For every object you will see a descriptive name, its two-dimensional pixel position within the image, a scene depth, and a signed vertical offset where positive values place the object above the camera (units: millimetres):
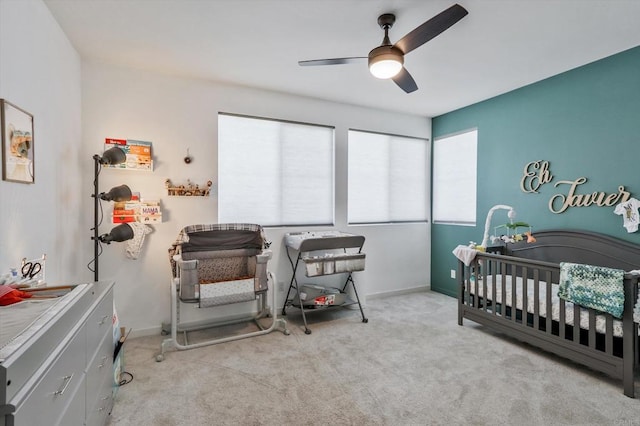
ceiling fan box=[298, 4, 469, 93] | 1734 +1081
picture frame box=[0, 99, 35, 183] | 1555 +354
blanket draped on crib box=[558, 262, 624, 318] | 2088 -552
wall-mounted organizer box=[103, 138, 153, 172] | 2893 +540
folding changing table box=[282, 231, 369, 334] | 3209 -576
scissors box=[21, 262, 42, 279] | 1695 -346
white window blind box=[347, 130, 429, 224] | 4176 +455
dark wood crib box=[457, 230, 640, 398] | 2131 -798
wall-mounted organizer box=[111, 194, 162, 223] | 2906 -21
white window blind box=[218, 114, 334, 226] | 3426 +449
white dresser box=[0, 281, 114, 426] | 798 -497
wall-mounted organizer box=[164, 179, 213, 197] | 3094 +205
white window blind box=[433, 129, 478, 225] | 4141 +459
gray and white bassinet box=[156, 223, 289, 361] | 2660 -622
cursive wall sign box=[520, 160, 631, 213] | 2762 +174
